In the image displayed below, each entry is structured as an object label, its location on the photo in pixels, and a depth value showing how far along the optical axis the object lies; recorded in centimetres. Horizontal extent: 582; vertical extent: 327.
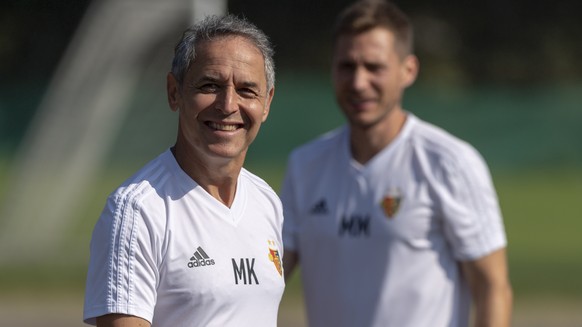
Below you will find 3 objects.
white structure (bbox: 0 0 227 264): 3734
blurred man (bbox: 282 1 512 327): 1007
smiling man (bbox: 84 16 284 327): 625
